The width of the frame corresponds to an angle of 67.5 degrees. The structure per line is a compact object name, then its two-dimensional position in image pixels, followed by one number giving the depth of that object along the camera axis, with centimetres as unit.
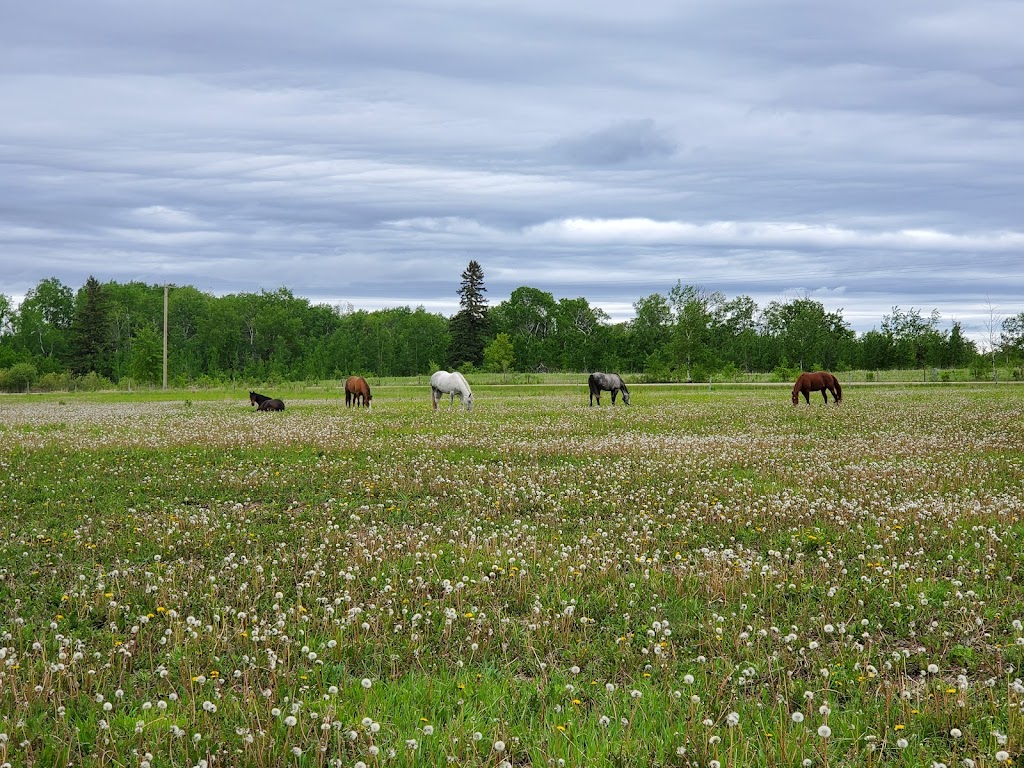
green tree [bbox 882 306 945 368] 9931
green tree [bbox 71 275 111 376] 12419
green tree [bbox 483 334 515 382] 10856
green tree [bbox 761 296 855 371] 11388
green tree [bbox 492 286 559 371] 15988
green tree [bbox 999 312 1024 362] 8281
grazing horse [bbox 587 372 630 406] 4147
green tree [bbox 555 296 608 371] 10450
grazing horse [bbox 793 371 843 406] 3700
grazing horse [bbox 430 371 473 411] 3853
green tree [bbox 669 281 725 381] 9506
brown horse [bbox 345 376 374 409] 3934
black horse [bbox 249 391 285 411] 3934
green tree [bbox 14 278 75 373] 14175
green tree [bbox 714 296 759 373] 12695
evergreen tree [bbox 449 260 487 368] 12769
